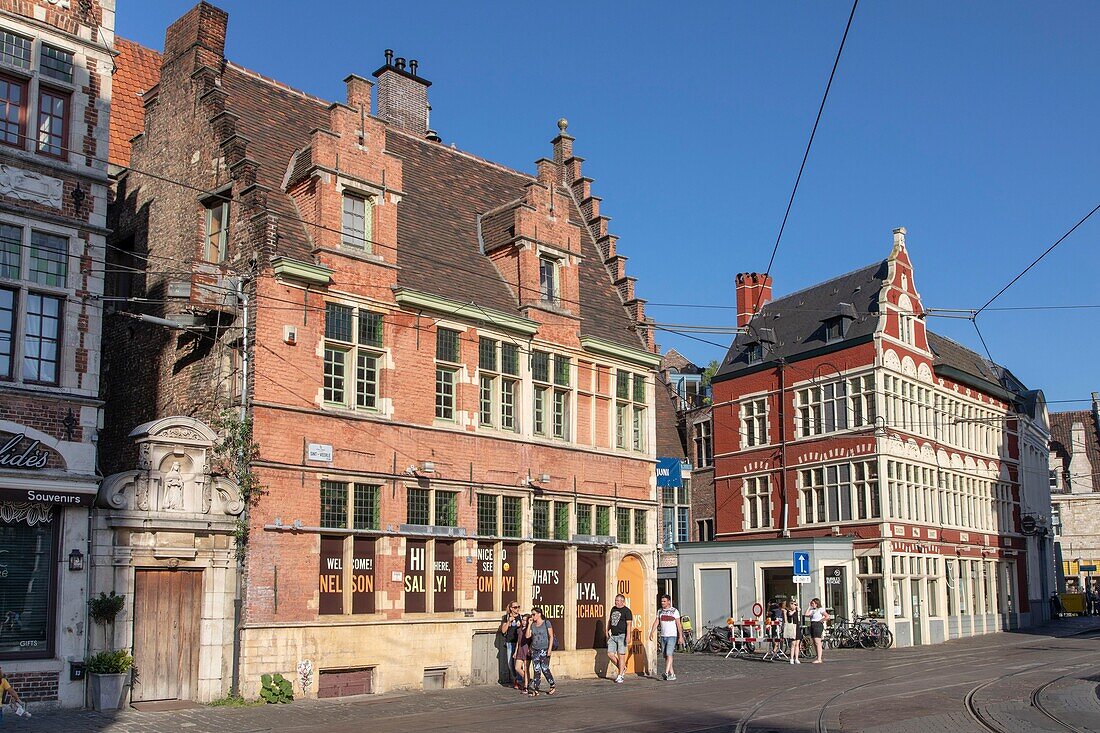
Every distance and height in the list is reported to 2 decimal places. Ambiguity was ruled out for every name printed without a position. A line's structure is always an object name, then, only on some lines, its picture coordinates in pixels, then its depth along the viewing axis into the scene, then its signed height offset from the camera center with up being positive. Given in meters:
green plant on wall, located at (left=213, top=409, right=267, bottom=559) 19.95 +1.74
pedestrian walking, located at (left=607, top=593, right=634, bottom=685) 24.55 -1.76
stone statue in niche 19.33 +1.16
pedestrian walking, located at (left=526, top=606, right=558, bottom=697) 22.17 -1.87
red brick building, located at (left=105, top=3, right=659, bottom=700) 20.14 +3.37
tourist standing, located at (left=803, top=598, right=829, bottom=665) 30.89 -2.02
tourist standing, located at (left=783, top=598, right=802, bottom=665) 30.83 -2.18
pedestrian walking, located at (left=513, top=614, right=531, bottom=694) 22.62 -2.20
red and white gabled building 41.94 +4.02
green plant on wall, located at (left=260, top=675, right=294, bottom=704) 19.42 -2.36
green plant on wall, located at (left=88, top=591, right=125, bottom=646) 17.97 -0.84
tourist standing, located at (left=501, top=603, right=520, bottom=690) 23.20 -1.64
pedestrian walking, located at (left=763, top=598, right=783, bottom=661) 32.69 -2.43
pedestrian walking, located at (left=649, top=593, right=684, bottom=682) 25.34 -1.74
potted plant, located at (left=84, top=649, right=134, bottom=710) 17.64 -1.92
